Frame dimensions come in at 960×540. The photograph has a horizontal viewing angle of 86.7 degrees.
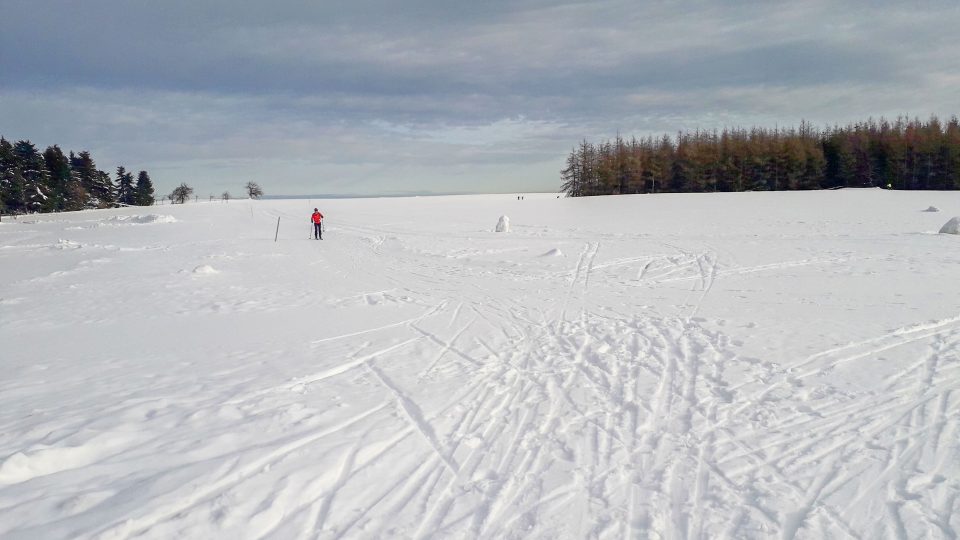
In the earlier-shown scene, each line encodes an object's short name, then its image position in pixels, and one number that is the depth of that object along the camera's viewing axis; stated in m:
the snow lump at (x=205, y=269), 14.71
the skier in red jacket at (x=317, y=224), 25.38
